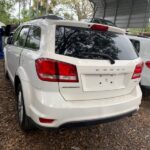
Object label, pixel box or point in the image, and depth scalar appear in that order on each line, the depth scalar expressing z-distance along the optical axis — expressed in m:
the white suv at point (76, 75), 1.72
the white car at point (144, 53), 3.19
